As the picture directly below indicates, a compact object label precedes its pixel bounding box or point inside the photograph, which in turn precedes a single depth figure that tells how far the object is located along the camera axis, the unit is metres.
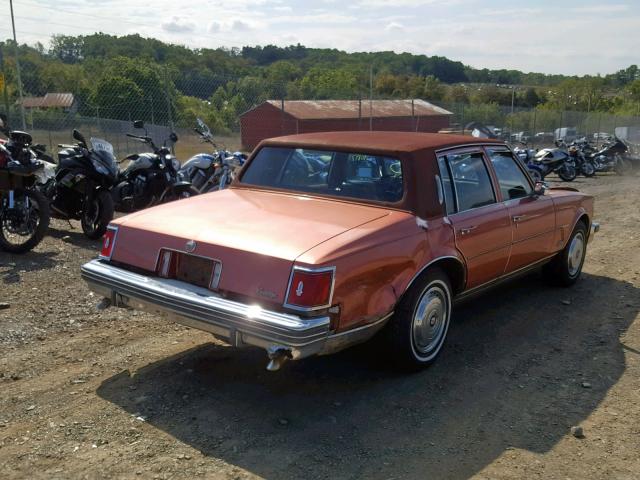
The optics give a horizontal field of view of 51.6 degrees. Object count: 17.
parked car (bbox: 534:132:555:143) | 27.83
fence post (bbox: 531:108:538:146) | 27.17
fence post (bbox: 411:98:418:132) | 19.58
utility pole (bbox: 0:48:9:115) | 10.65
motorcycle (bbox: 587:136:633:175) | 21.61
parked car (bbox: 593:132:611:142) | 28.83
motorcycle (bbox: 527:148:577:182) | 18.56
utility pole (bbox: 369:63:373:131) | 17.62
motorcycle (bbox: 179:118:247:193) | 9.95
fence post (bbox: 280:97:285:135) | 16.11
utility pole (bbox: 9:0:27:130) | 11.11
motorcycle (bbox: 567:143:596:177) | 19.75
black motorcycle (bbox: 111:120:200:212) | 8.48
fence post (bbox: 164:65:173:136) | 12.82
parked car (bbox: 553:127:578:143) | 27.90
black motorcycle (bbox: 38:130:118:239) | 8.05
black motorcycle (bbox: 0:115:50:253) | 7.11
